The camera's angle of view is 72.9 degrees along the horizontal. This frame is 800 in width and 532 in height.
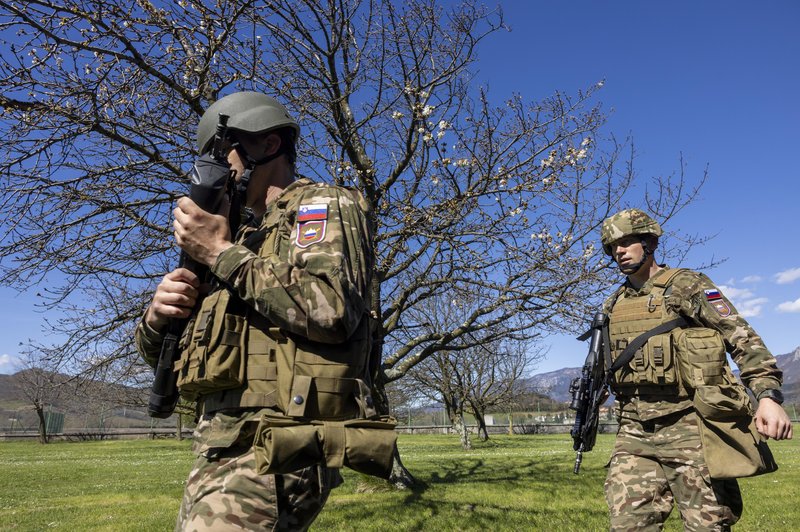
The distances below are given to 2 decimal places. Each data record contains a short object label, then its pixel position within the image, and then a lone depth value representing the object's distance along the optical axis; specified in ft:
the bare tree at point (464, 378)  72.17
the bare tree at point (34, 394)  110.32
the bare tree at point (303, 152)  20.48
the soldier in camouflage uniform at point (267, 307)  5.18
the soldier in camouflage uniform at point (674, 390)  11.24
